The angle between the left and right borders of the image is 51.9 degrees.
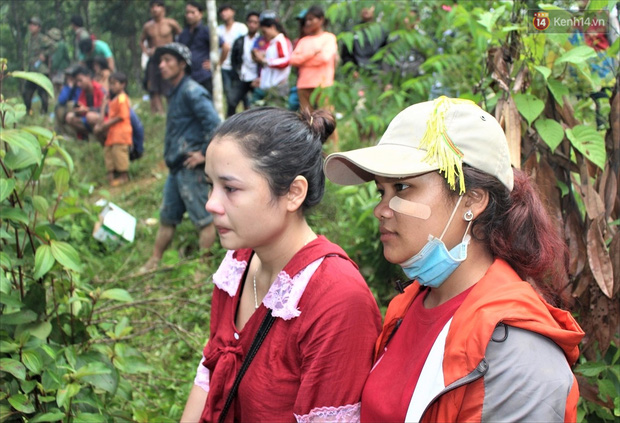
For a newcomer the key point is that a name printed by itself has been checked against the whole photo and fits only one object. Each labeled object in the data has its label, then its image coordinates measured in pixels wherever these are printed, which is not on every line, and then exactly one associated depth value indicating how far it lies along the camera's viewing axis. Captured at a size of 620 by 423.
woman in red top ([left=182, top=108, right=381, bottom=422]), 1.70
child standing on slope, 7.63
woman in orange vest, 1.31
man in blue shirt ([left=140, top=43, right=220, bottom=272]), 5.03
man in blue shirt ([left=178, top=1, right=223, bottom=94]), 7.66
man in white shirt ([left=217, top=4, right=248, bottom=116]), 8.48
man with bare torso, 7.66
